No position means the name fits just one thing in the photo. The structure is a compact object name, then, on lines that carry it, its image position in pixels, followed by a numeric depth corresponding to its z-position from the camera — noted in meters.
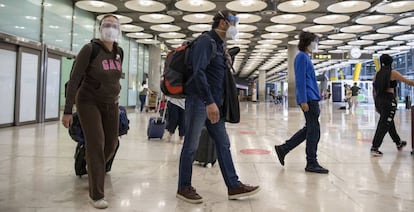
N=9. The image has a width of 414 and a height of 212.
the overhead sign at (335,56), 25.98
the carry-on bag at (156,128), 6.79
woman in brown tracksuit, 2.61
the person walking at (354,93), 22.11
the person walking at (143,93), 16.90
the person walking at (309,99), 3.94
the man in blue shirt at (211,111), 2.62
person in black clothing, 5.09
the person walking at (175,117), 5.91
